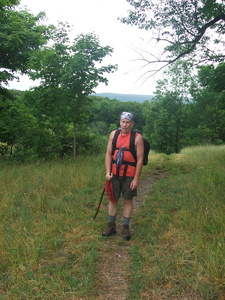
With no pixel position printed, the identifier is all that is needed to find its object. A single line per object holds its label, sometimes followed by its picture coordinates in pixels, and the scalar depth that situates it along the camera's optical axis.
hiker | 3.52
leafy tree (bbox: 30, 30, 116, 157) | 7.30
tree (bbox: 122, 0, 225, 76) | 7.43
